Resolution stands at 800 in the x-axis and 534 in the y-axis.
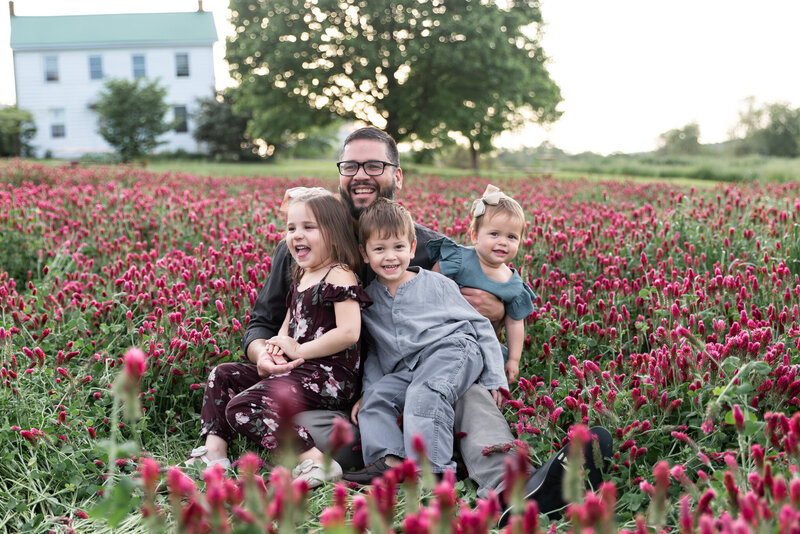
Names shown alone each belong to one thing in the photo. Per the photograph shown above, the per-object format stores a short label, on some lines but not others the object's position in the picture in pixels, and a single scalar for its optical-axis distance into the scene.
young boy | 3.56
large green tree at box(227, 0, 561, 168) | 25.89
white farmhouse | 47.53
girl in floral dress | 3.66
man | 3.49
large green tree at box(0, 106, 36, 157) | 40.03
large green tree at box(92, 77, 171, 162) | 36.09
